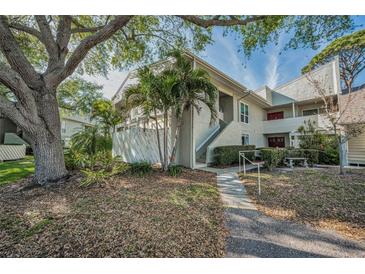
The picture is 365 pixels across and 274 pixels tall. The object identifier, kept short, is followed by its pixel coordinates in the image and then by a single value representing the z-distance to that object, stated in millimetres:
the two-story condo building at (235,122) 8711
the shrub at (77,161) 6953
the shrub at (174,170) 6589
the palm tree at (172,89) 6262
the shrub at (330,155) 10203
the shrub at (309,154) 9922
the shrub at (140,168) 6781
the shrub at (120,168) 6174
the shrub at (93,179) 4798
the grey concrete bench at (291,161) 8867
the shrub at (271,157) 8148
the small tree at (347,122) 7181
